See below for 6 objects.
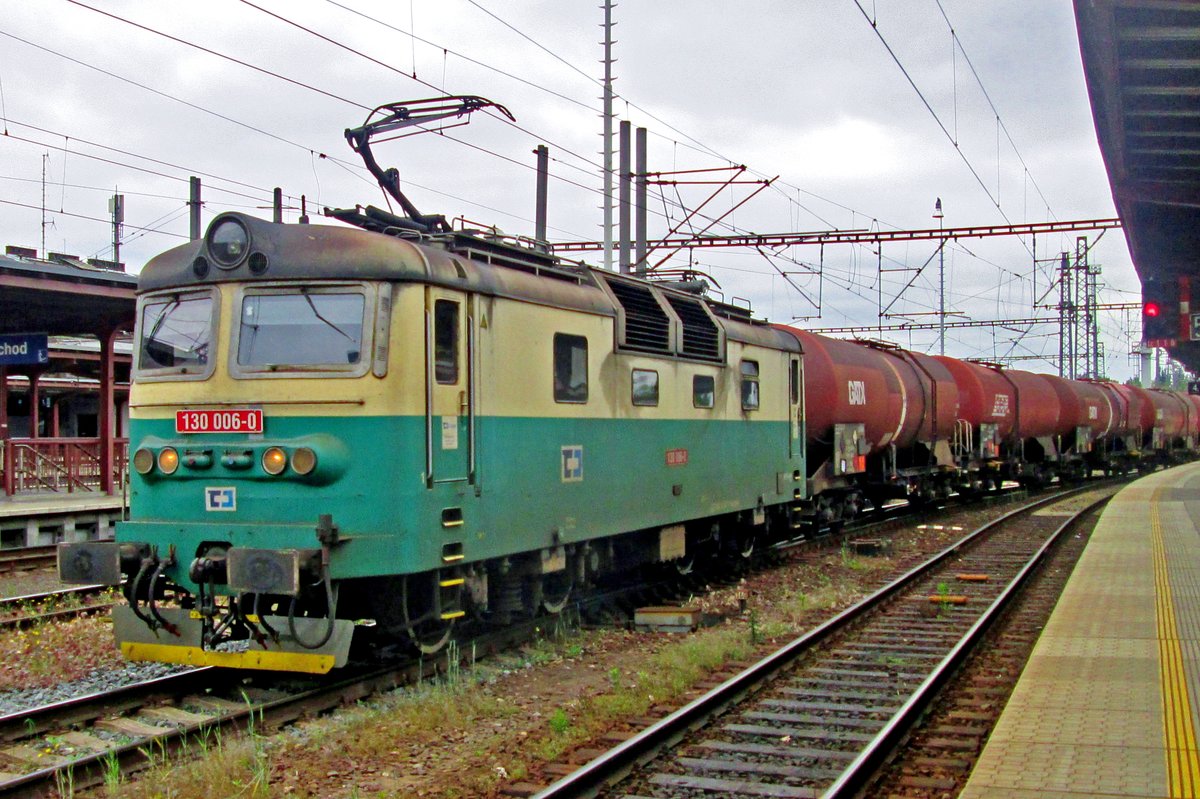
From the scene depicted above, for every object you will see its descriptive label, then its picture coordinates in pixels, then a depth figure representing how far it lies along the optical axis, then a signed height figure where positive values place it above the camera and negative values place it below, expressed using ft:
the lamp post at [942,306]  125.95 +14.79
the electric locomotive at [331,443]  26.86 -0.21
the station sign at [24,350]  64.95 +5.00
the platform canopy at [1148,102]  48.21 +16.53
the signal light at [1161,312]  78.64 +8.16
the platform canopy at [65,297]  59.57 +7.63
